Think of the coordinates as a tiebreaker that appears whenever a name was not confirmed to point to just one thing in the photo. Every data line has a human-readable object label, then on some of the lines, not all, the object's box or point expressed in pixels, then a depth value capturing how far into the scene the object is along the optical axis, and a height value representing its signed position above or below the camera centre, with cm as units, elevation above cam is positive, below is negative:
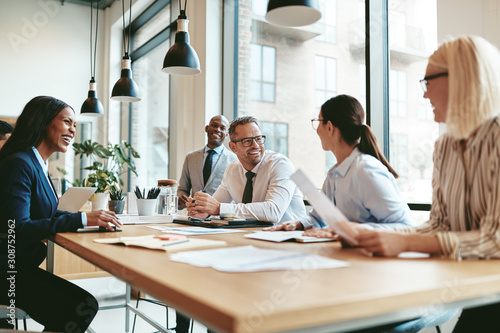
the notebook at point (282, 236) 154 -22
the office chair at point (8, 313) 172 -54
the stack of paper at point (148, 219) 243 -24
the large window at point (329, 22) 379 +139
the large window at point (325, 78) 382 +91
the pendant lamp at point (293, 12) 185 +73
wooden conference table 71 -21
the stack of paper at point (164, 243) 138 -22
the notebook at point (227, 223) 215 -23
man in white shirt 246 -5
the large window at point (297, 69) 367 +106
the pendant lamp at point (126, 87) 411 +86
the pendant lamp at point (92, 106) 529 +88
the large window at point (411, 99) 299 +58
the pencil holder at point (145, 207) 269 -18
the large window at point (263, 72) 462 +117
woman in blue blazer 178 -22
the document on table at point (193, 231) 185 -24
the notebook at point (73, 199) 227 -12
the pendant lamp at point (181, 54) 298 +86
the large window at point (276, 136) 431 +43
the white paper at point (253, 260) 103 -21
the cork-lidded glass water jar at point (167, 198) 291 -14
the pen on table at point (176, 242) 144 -22
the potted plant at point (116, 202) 279 -16
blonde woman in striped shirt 116 +5
